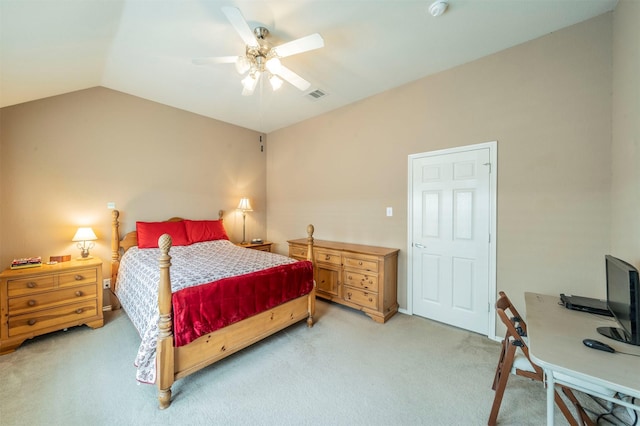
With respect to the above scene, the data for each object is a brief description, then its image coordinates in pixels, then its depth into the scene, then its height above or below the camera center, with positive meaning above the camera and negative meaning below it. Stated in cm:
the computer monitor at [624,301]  112 -45
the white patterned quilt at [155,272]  175 -58
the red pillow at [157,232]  328 -31
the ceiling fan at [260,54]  177 +130
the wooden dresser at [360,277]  298 -87
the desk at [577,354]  98 -65
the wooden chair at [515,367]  143 -97
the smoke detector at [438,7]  184 +157
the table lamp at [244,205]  436 +10
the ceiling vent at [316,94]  328 +161
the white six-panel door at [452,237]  260 -30
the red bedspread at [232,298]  177 -75
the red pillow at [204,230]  373 -32
